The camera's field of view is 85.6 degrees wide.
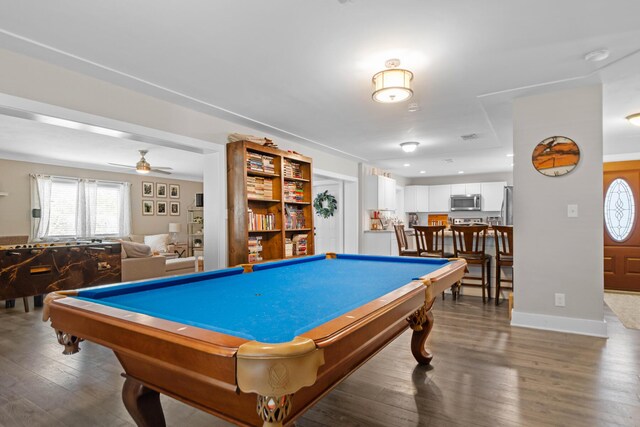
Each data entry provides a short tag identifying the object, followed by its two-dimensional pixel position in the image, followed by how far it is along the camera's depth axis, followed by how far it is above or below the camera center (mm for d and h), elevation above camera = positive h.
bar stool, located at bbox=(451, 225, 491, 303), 4418 -490
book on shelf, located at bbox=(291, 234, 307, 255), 4820 -406
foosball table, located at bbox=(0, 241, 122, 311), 4129 -648
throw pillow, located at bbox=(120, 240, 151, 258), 5316 -519
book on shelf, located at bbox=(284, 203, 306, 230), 4773 -29
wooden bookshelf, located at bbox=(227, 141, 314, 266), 3906 +218
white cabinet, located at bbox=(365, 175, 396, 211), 7320 +474
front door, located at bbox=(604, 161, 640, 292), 5457 -229
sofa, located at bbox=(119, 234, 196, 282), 5230 -792
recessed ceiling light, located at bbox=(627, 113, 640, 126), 4004 +1089
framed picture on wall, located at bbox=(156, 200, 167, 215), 8883 +229
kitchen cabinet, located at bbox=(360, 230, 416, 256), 7105 -599
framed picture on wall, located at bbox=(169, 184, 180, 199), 9188 +677
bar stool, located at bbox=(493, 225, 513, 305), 4289 -529
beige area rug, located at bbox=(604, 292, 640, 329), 3723 -1217
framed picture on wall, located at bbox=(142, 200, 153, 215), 8555 +237
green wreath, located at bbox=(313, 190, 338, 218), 7484 +236
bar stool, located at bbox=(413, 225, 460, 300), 4660 -430
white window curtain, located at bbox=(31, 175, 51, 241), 6682 +247
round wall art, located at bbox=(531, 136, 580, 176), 3340 +560
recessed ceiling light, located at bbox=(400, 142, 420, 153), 5464 +1087
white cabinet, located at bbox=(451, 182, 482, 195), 9016 +665
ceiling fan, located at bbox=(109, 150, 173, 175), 6229 +929
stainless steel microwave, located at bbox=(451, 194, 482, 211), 8891 +296
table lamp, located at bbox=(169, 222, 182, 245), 8797 -350
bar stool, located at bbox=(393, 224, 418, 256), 5207 -433
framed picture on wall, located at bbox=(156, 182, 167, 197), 8891 +704
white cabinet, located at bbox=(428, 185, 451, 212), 9438 +452
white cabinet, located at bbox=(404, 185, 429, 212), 9695 +451
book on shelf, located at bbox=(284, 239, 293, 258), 4500 -441
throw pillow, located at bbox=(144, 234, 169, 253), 8169 -614
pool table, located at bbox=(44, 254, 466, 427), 872 -377
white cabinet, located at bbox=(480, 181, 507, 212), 8766 +457
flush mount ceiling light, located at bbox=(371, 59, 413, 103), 2781 +1068
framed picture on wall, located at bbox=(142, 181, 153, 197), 8570 +690
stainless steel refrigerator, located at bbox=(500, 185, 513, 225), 5591 +101
